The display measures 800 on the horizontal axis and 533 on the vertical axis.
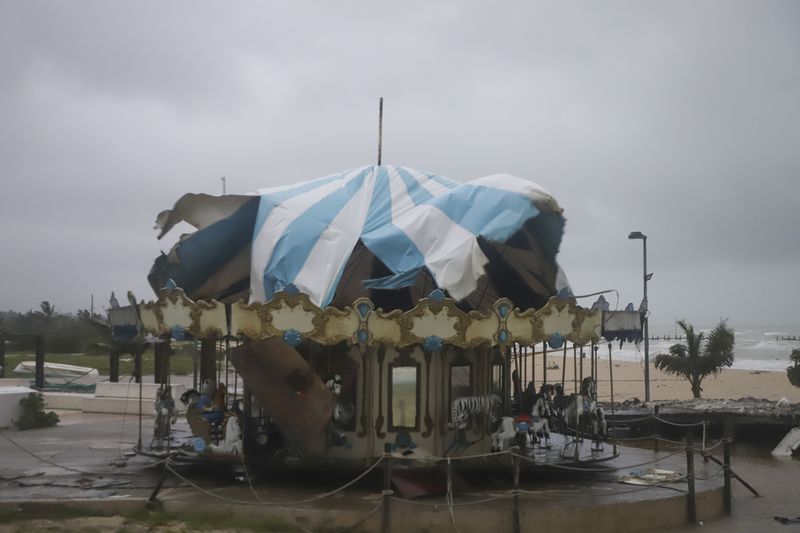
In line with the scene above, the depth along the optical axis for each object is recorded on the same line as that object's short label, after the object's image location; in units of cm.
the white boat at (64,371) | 4243
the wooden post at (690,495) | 1248
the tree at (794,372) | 3060
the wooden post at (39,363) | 2931
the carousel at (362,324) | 1259
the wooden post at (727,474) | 1348
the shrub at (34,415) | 2111
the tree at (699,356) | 3219
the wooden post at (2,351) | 3138
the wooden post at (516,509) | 1102
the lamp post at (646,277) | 2583
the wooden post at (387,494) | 1086
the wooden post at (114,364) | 2961
